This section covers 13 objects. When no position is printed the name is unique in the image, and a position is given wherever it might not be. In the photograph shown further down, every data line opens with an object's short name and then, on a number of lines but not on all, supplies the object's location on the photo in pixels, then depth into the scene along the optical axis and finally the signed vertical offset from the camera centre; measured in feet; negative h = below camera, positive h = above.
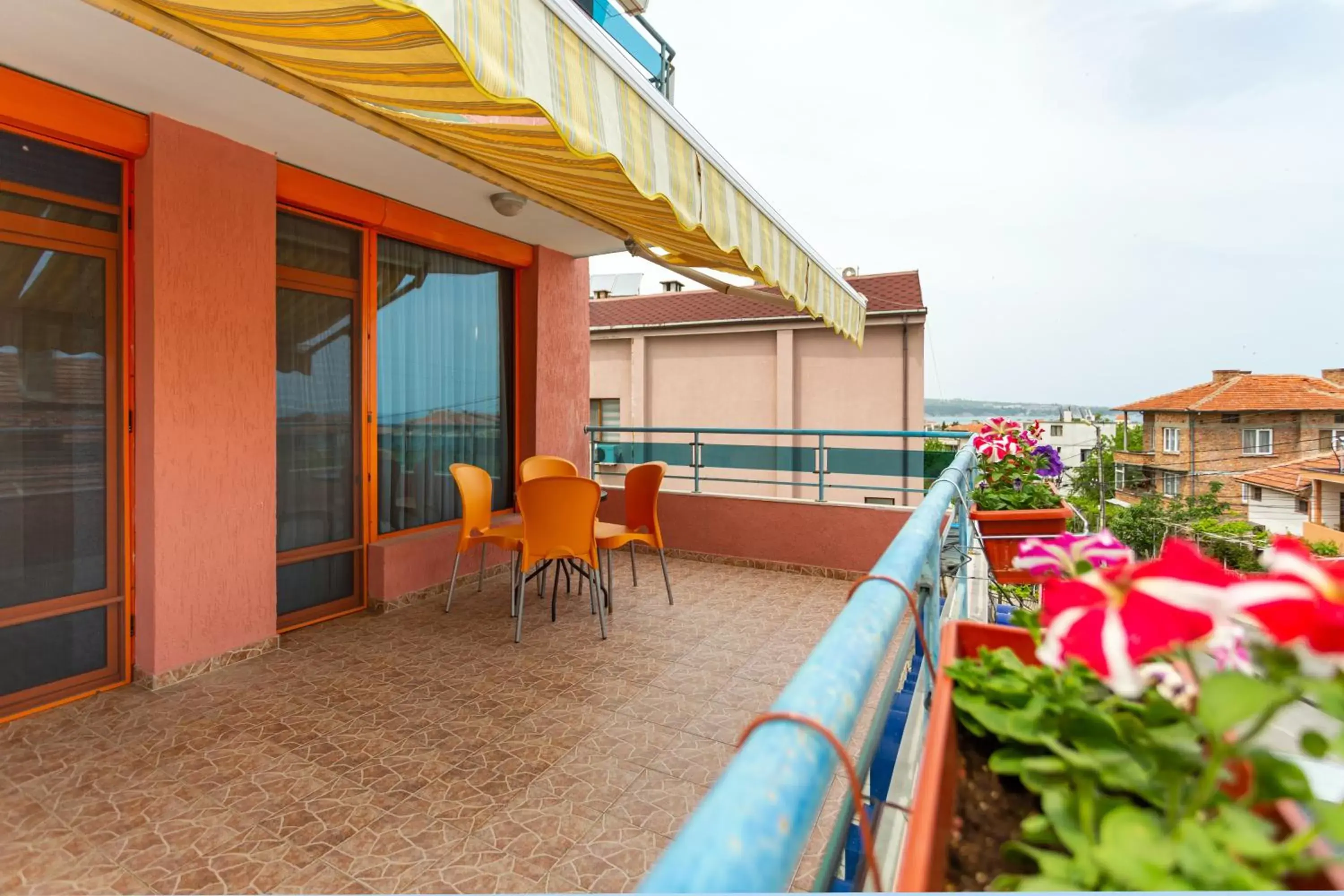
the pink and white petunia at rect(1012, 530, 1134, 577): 2.30 -0.44
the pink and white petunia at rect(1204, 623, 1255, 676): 1.46 -0.51
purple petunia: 9.07 -0.35
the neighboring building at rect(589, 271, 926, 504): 35.73 +4.31
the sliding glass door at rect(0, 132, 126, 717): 9.91 +0.21
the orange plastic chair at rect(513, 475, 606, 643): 13.03 -1.64
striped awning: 5.03 +3.59
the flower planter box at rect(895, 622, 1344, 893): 1.45 -0.93
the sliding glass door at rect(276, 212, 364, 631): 13.62 +0.35
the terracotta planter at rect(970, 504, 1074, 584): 7.92 -1.16
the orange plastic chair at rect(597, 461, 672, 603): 15.66 -1.65
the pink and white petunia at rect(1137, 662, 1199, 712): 1.74 -0.68
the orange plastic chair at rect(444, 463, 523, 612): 14.78 -1.81
